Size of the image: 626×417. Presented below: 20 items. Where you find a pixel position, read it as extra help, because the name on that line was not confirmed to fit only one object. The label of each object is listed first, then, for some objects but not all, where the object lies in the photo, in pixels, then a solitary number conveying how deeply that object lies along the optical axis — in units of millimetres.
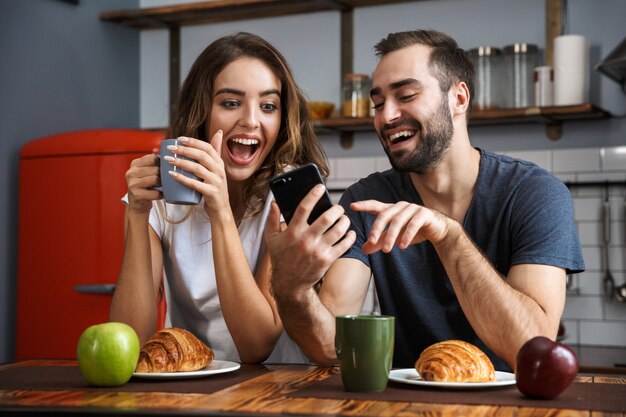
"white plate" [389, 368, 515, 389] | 1329
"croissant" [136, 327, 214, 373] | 1490
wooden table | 1172
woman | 1850
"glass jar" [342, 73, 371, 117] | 3691
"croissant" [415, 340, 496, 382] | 1366
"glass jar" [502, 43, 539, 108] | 3480
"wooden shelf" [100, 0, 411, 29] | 3879
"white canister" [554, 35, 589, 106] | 3363
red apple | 1271
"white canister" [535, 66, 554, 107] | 3402
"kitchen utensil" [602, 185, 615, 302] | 3406
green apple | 1370
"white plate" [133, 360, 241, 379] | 1429
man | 1636
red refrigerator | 3449
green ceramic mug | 1329
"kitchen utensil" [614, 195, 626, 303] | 3371
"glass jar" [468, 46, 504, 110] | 3500
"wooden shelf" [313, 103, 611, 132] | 3314
